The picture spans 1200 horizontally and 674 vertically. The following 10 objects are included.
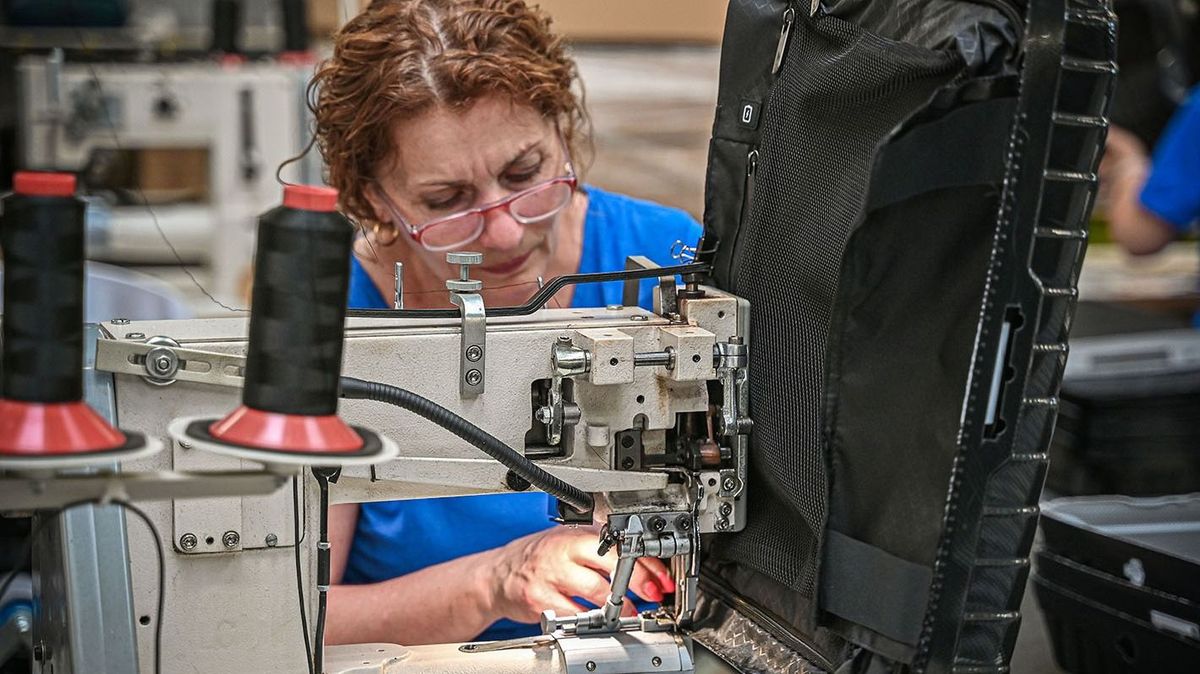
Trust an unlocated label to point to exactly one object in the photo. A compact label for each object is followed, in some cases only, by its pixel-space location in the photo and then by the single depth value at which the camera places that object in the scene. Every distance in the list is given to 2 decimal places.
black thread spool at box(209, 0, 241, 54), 4.89
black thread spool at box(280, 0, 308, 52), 5.12
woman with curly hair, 2.36
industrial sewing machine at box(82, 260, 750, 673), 1.99
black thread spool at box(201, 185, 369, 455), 1.63
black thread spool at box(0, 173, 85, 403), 1.63
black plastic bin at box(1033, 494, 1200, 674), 2.48
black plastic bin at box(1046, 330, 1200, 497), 4.10
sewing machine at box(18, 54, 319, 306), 4.50
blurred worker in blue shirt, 4.99
